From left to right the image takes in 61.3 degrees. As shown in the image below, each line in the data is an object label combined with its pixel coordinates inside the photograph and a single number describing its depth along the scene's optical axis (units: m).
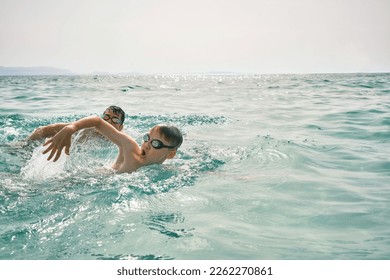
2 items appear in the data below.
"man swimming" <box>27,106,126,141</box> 6.01
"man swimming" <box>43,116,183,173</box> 3.74
